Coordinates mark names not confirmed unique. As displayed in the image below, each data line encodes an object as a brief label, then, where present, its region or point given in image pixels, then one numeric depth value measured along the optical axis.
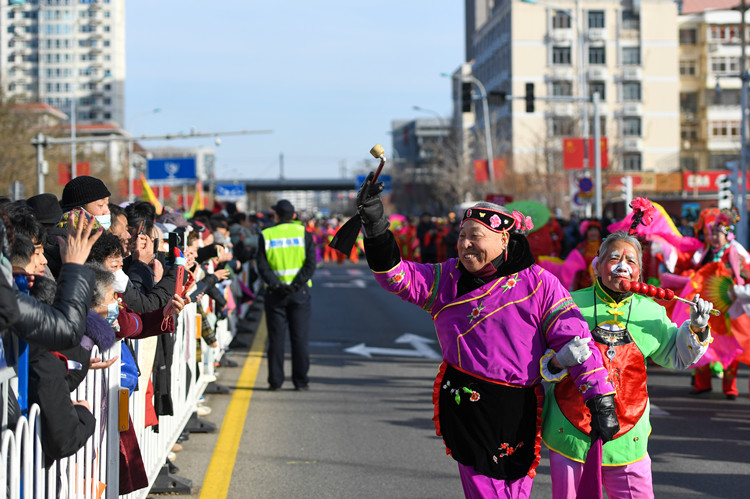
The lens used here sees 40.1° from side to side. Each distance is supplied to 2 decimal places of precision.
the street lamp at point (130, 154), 63.06
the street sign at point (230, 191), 63.11
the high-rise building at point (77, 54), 151.75
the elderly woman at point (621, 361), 4.69
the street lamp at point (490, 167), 50.03
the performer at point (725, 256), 9.78
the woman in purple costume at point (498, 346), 4.43
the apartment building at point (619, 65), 83.75
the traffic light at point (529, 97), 30.98
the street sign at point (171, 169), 54.97
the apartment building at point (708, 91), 85.94
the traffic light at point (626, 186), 28.30
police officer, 10.70
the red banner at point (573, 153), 32.44
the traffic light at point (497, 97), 30.81
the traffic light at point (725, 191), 28.20
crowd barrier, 3.62
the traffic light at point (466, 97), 30.41
